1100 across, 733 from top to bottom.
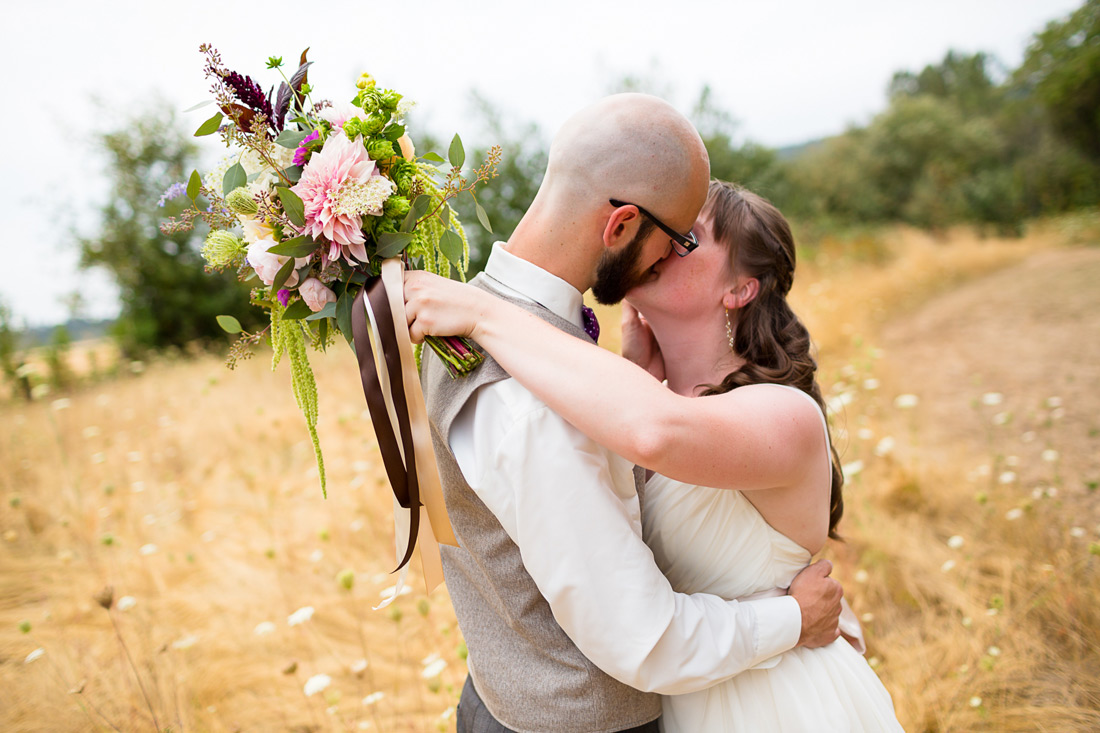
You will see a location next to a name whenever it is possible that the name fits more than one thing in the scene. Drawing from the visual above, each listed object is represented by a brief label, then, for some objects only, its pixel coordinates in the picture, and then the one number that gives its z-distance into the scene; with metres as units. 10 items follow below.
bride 1.35
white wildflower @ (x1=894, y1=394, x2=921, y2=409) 3.99
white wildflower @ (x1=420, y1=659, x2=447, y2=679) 2.19
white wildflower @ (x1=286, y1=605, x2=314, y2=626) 2.35
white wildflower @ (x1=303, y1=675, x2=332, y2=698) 2.12
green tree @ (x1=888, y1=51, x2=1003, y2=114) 41.96
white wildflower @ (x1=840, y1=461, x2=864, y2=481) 3.33
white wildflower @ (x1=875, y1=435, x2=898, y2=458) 3.76
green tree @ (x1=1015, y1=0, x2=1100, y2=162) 22.95
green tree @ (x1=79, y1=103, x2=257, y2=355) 15.41
